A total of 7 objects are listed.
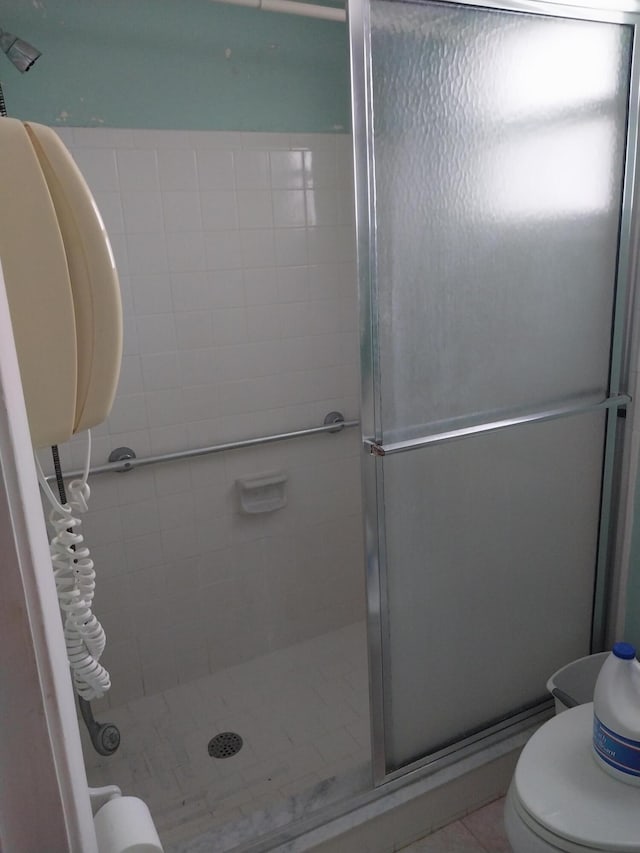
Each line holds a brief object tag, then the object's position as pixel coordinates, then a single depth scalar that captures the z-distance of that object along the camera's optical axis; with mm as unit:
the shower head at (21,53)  1524
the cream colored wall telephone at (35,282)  590
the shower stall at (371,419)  1356
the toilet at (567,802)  1177
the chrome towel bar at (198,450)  2004
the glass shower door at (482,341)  1293
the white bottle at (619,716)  1230
